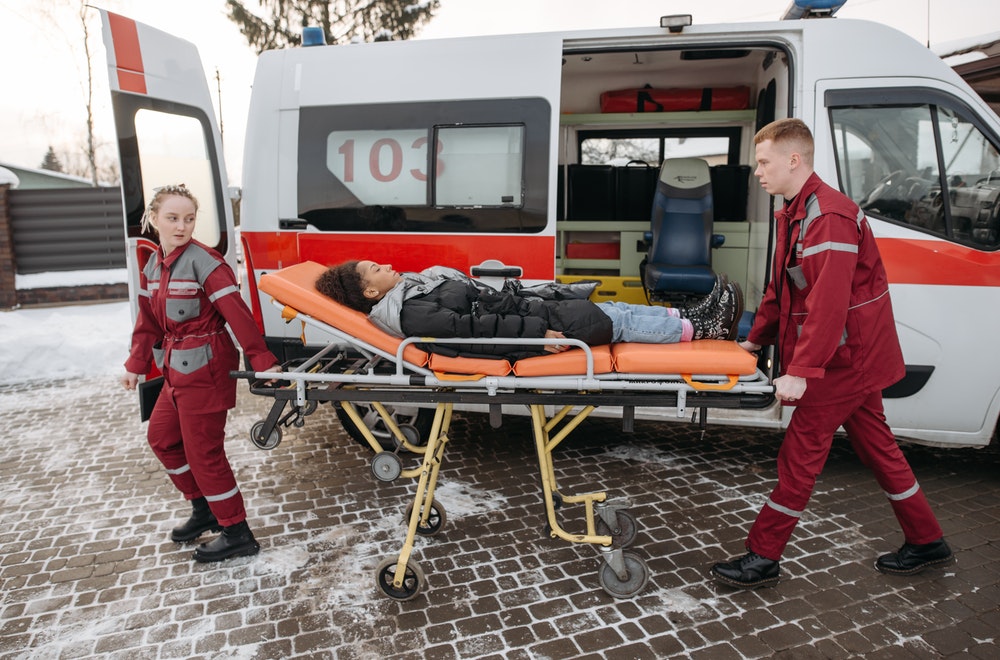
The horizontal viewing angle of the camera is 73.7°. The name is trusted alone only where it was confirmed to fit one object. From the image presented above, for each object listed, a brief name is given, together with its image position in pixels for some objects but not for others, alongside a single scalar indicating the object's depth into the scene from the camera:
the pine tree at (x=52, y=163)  23.91
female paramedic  3.29
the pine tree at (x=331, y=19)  12.76
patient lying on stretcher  3.01
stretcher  2.89
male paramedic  2.81
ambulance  3.88
